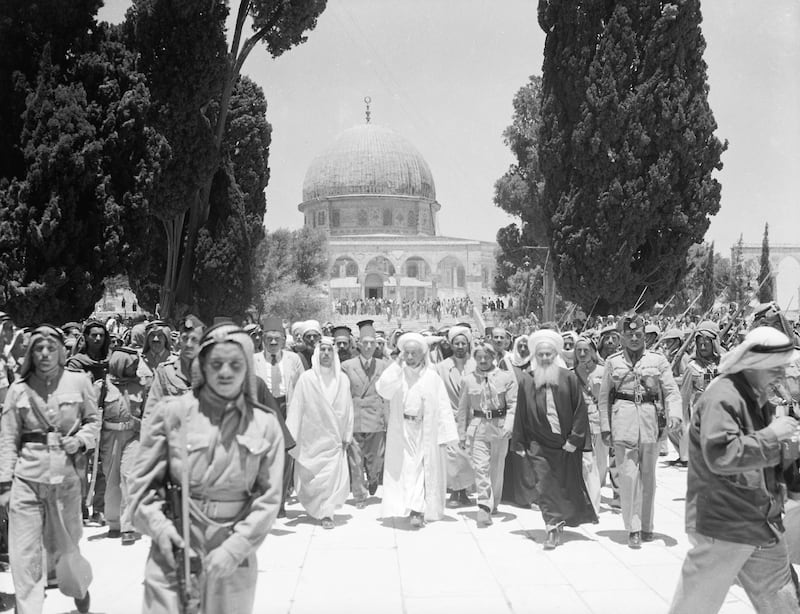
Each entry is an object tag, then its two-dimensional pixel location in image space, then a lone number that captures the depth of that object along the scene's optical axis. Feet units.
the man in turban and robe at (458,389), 24.52
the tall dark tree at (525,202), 83.84
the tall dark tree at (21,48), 42.70
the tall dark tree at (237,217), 60.44
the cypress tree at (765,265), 99.39
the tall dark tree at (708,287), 123.13
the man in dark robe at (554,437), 18.97
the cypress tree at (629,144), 58.70
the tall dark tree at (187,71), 48.14
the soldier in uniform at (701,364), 25.73
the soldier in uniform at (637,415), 18.81
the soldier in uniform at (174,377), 18.37
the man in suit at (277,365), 24.72
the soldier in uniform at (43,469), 12.78
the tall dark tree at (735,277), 131.85
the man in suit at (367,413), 25.45
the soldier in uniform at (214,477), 8.89
